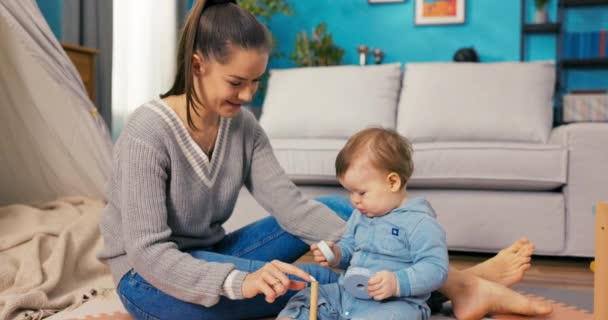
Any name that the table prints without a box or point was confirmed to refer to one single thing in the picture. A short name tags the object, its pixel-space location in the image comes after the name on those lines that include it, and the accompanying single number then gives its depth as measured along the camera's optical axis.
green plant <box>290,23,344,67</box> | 4.20
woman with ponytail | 1.14
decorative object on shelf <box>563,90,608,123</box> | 2.86
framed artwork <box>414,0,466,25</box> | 4.32
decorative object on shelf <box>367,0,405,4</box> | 4.43
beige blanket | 1.49
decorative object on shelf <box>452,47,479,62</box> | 4.09
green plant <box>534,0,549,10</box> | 4.09
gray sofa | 2.16
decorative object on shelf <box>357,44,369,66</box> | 4.34
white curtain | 3.54
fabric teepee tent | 2.21
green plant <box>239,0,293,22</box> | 4.01
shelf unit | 4.02
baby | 1.15
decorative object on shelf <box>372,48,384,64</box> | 4.37
